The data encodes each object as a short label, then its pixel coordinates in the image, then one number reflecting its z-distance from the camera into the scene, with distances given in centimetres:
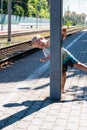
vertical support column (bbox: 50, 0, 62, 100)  550
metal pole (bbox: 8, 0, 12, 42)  2223
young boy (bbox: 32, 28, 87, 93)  564
